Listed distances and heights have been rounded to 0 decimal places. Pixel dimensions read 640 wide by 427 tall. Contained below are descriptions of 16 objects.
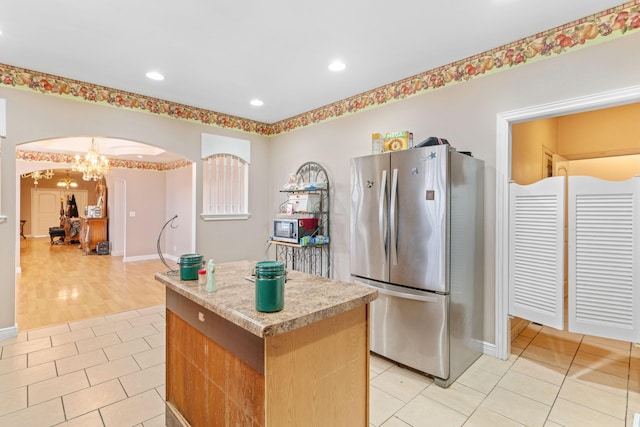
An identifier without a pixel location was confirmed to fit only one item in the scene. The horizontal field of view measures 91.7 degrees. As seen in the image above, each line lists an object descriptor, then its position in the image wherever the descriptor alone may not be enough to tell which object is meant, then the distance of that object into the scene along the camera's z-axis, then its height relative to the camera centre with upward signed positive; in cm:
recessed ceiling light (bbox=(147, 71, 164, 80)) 320 +143
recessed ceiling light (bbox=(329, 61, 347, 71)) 296 +142
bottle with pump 159 -35
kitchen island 125 -67
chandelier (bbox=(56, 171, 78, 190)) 1188 +113
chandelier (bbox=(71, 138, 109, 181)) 605 +97
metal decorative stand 420 -48
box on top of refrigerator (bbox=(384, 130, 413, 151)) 302 +71
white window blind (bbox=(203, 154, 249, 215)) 465 +43
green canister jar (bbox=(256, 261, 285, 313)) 126 -31
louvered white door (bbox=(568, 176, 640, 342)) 221 -33
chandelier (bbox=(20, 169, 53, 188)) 996 +121
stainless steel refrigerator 239 -35
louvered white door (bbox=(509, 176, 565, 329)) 250 -32
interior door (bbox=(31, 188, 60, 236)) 1276 +5
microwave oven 391 -21
